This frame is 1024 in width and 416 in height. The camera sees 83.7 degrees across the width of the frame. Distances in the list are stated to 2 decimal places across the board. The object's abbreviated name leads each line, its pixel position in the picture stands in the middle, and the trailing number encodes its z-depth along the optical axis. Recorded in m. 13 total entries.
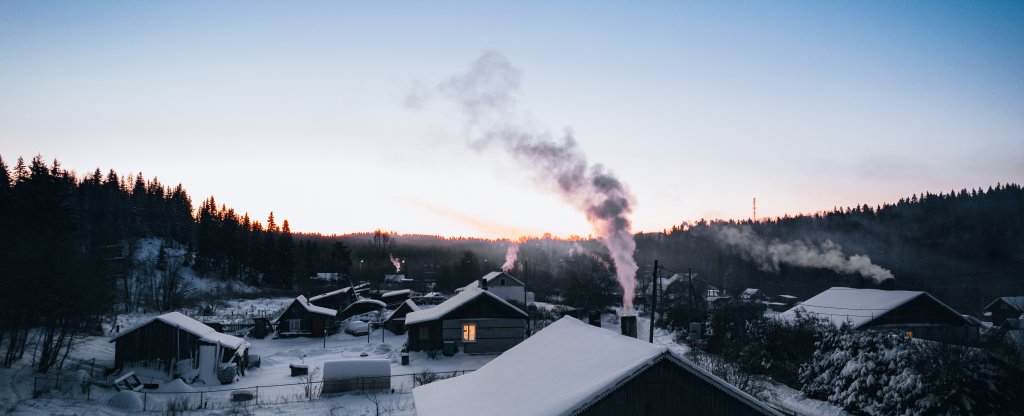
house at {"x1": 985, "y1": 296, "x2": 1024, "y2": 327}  64.06
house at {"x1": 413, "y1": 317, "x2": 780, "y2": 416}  13.99
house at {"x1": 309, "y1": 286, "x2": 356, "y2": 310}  70.25
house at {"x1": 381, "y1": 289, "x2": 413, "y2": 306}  86.19
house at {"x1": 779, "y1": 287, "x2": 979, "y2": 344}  40.06
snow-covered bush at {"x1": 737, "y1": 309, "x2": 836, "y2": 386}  35.22
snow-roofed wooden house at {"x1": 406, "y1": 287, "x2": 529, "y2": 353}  44.81
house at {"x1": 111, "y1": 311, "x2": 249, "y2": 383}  35.16
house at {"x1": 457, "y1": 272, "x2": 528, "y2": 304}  82.94
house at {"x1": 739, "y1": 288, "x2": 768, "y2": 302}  94.39
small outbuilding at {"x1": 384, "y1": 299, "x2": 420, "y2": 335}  58.47
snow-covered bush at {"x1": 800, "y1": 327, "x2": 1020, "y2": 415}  22.75
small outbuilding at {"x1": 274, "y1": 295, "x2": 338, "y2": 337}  56.88
